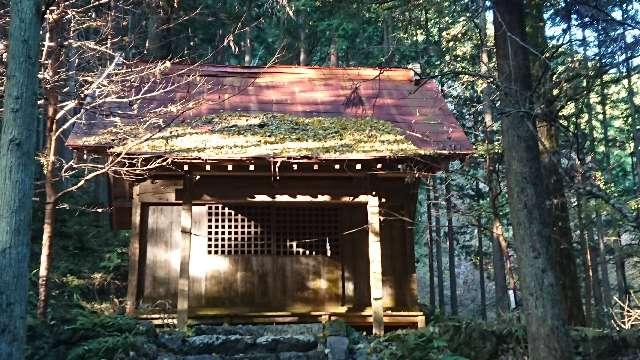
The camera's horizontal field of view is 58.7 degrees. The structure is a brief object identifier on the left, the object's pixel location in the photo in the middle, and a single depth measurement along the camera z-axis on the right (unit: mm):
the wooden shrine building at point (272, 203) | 9734
